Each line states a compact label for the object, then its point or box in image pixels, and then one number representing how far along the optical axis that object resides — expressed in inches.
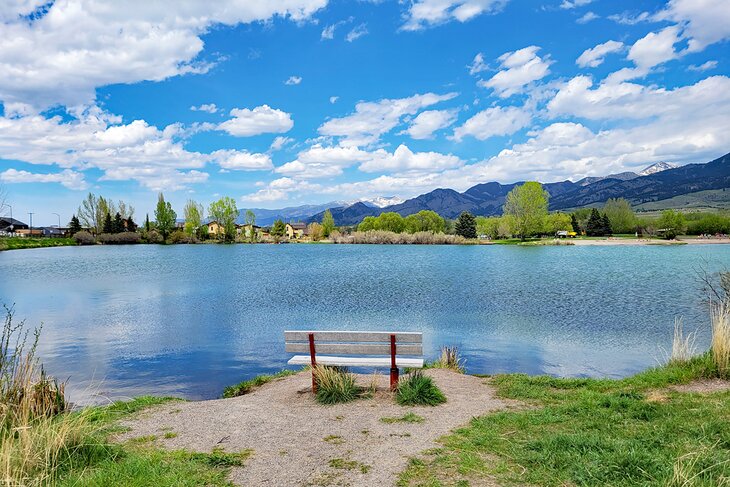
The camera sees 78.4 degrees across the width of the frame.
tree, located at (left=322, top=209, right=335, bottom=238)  5506.9
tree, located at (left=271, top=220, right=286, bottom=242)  5521.7
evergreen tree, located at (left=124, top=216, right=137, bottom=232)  5006.9
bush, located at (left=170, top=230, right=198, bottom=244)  4869.1
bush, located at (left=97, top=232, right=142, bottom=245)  4574.3
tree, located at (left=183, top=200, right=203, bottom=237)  5273.6
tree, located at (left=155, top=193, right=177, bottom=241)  4893.0
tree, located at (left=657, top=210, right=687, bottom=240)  4811.0
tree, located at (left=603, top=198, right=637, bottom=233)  5029.5
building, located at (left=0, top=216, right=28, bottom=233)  5913.9
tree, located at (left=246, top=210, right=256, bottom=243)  5398.6
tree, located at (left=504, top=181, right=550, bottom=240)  4047.7
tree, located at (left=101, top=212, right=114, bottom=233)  4690.0
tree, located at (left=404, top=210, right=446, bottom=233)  4829.5
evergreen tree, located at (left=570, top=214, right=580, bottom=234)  5187.5
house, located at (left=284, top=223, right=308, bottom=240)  6855.3
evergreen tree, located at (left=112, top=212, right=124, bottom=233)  4722.0
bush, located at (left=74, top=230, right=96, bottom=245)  4512.8
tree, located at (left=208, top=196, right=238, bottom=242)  5029.5
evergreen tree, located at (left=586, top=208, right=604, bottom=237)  4861.2
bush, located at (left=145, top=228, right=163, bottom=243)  4857.3
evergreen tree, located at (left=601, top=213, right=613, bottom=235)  4835.1
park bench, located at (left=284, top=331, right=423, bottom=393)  348.5
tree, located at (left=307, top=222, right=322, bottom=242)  5462.6
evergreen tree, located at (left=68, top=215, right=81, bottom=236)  4778.5
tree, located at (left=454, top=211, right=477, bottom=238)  4503.9
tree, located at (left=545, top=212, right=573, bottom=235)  4982.8
